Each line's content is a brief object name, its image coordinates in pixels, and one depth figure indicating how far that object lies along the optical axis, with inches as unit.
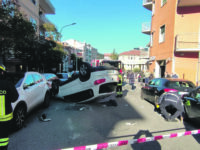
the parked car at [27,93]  155.9
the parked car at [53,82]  351.9
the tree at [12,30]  277.9
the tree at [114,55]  2253.2
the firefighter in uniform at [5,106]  82.1
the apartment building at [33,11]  507.1
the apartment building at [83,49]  3085.1
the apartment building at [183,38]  485.4
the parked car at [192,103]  162.5
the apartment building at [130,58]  2218.3
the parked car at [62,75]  562.6
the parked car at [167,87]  226.1
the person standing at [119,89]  353.1
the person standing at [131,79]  531.2
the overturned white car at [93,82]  234.5
